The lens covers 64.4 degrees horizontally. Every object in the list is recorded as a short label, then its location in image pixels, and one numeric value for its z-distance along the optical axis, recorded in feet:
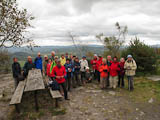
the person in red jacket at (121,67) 25.55
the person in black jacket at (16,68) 22.76
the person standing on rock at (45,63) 27.87
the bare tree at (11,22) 22.81
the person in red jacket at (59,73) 19.84
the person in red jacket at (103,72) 25.46
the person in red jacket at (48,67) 25.83
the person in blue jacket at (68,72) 24.41
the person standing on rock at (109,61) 25.89
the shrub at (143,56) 33.47
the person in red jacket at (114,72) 24.88
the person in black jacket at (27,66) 24.80
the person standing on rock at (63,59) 27.09
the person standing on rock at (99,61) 29.22
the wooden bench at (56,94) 16.94
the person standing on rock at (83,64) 28.48
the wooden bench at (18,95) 15.29
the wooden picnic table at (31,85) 16.32
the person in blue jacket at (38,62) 27.57
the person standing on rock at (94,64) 29.96
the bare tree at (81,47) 91.76
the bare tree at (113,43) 81.23
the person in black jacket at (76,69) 26.50
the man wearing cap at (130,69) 23.97
